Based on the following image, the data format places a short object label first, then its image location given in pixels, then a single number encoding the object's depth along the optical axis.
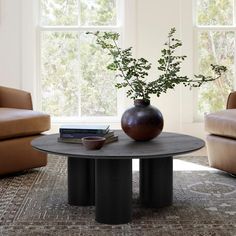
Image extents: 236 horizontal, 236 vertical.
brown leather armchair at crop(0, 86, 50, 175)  3.69
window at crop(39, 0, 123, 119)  5.25
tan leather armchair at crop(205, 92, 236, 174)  3.64
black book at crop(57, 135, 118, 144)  2.91
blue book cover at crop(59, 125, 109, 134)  2.93
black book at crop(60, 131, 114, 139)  2.92
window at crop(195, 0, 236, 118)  5.27
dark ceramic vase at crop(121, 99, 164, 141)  2.93
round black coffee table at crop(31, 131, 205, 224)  2.65
